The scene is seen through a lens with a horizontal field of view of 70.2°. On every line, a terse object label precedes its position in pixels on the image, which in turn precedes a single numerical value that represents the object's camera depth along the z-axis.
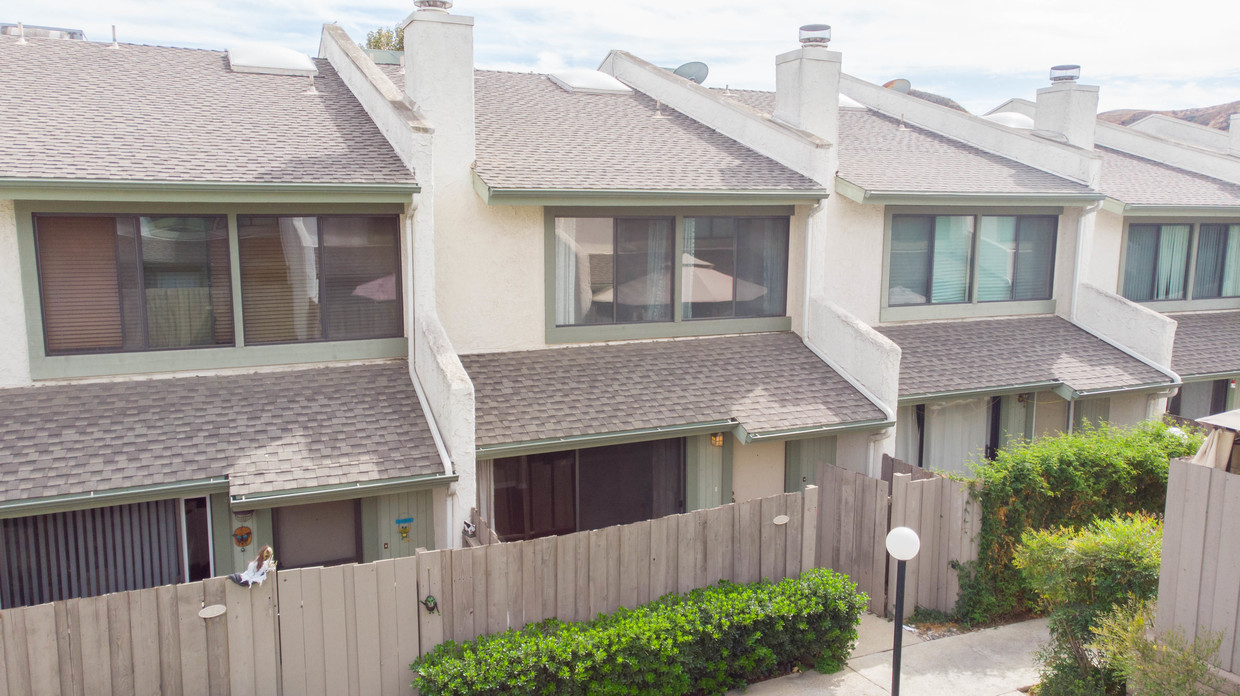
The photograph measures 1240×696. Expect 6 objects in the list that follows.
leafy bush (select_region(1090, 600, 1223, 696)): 6.29
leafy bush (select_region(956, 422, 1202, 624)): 10.12
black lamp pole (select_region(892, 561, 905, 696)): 7.62
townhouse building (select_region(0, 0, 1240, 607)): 9.27
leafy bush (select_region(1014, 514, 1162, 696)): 7.76
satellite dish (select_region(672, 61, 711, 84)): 18.92
